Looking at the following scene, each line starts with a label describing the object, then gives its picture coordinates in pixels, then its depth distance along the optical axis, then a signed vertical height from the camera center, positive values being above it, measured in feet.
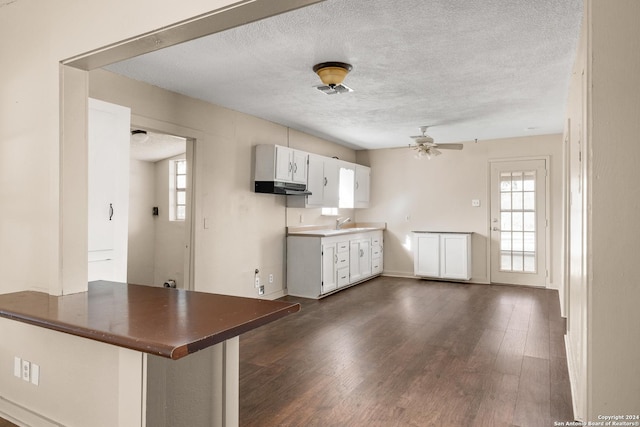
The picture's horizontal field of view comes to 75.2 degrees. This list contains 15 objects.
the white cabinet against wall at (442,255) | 22.70 -2.32
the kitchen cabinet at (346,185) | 22.86 +1.61
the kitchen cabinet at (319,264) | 18.98 -2.43
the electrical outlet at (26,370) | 7.47 -2.86
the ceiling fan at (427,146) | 18.79 +3.07
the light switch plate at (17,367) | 7.67 -2.88
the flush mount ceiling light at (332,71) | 11.21 +3.87
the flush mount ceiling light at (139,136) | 17.87 +3.33
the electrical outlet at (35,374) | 7.31 -2.86
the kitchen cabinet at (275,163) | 17.25 +2.12
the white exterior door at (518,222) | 21.89 -0.45
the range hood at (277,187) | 17.17 +1.09
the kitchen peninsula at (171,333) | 5.16 -1.51
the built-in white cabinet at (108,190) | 9.68 +0.54
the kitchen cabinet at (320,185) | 19.79 +1.43
